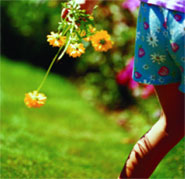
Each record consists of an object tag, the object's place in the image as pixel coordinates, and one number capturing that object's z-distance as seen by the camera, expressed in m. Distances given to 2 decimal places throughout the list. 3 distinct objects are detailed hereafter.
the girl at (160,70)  1.66
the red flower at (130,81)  4.14
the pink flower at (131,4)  3.92
